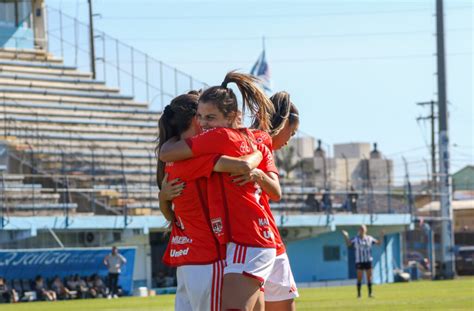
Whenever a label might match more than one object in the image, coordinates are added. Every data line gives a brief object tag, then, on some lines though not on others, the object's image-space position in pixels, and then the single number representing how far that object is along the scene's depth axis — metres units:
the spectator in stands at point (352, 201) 47.09
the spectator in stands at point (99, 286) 34.88
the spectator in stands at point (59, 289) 33.91
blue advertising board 33.19
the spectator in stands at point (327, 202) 45.59
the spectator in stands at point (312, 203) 46.05
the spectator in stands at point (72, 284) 34.47
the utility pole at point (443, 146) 49.66
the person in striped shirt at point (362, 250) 30.24
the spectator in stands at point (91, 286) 34.59
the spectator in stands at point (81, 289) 34.47
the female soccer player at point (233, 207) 7.13
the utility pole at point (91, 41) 55.97
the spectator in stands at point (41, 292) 33.20
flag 57.94
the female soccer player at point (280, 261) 8.48
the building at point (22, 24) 52.78
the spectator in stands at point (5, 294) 32.03
